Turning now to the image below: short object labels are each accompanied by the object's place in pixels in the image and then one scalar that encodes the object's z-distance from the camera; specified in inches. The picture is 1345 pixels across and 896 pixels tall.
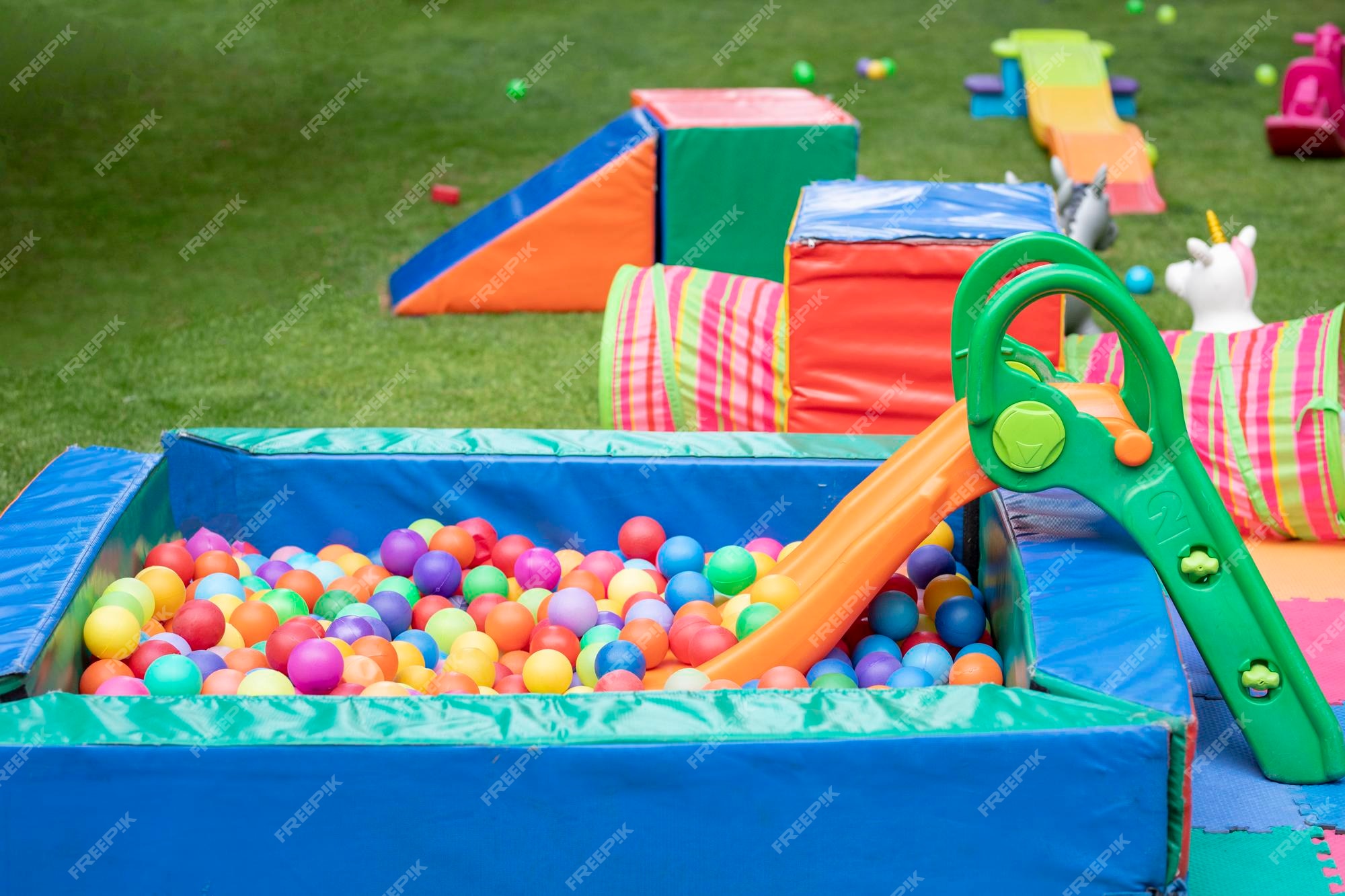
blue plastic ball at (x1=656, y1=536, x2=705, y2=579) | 248.8
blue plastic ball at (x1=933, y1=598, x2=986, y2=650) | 228.4
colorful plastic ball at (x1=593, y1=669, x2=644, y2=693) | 206.4
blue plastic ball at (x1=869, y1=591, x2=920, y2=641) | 232.2
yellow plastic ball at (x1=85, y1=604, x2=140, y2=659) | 211.5
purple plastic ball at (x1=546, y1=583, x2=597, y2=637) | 235.8
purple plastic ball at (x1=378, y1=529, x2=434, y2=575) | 253.9
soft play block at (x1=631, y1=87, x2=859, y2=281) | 436.8
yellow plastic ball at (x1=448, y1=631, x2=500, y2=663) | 230.5
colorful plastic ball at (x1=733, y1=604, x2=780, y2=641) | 224.4
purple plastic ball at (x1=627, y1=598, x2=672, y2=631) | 235.5
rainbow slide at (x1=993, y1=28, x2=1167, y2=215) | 549.3
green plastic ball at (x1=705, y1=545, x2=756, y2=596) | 242.5
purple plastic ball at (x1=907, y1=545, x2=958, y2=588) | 249.3
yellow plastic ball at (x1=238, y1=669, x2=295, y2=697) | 203.8
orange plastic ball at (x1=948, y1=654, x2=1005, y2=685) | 206.8
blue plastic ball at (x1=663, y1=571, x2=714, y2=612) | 239.6
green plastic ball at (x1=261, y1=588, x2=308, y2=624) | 236.1
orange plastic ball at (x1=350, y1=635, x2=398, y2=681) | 216.2
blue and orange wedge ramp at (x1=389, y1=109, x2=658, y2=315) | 442.6
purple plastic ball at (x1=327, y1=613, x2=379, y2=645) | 224.4
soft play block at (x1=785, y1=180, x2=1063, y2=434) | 272.7
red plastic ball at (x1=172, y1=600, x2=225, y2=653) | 224.1
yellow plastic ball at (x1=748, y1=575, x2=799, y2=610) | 229.3
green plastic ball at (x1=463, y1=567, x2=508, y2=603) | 251.3
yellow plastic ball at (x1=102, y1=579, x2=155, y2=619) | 225.6
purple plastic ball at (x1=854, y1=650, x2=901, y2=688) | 216.4
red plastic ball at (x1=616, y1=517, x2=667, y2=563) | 256.5
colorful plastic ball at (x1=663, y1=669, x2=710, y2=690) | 205.2
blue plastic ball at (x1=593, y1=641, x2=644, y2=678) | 216.8
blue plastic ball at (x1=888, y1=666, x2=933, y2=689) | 208.8
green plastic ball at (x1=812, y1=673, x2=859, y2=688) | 210.4
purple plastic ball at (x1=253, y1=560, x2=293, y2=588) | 252.5
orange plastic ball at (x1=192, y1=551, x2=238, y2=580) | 247.1
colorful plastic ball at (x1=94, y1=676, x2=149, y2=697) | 200.7
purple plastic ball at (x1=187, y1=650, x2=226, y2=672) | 216.5
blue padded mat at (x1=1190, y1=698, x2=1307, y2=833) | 207.6
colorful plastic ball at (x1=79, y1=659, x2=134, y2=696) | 207.2
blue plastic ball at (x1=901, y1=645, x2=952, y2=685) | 216.5
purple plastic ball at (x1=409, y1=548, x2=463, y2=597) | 249.4
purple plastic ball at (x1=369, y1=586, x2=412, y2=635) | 238.2
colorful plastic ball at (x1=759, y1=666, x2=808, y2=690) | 205.5
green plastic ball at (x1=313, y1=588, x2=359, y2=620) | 238.8
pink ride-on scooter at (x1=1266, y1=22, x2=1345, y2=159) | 605.3
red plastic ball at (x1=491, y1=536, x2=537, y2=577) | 257.8
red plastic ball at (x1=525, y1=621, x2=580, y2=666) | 229.0
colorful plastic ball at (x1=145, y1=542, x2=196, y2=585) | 242.4
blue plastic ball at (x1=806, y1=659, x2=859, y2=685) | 217.3
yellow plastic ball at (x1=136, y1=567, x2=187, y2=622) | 233.9
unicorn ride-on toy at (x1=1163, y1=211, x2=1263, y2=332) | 366.9
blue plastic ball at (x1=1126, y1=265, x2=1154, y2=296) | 448.4
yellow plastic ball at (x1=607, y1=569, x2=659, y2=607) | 247.0
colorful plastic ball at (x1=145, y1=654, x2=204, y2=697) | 206.5
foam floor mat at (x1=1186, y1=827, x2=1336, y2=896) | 197.5
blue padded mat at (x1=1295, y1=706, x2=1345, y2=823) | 205.5
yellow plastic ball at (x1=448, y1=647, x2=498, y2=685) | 220.4
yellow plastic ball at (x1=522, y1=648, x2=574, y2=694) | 218.7
